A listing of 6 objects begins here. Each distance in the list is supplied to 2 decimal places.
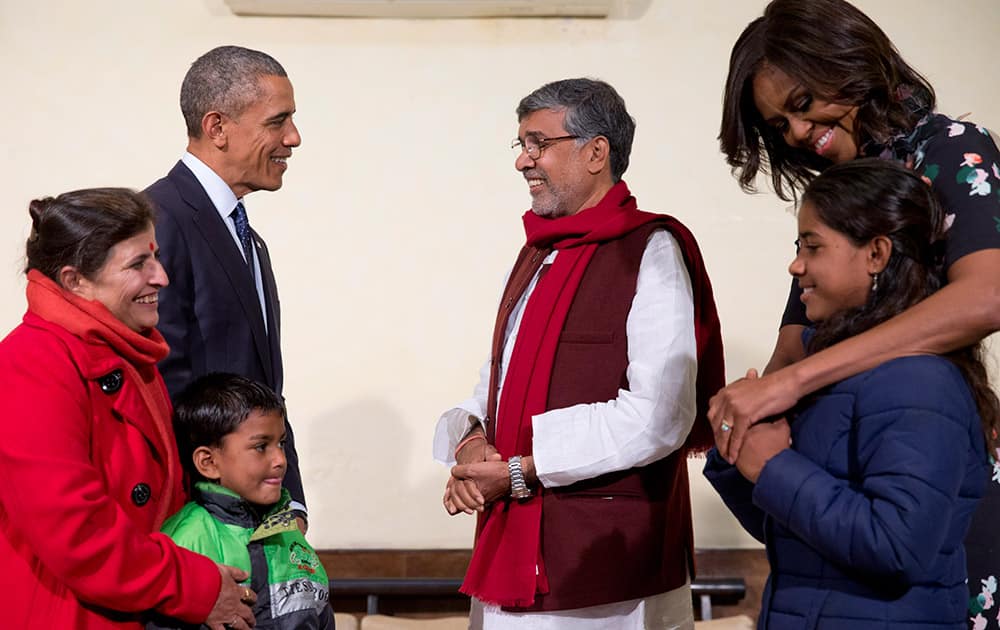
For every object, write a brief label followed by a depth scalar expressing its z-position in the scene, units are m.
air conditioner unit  3.81
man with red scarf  2.24
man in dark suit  2.29
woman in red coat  1.73
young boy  2.00
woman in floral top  1.57
